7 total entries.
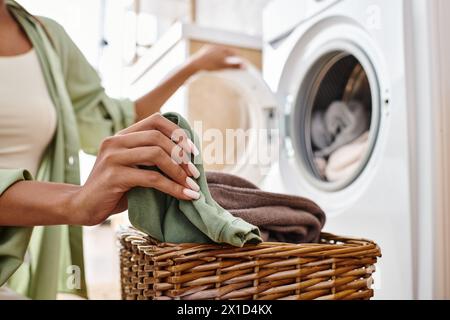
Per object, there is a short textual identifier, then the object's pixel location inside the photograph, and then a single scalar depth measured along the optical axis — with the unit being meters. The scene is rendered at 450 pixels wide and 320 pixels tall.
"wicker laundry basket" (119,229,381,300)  0.47
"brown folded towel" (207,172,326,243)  0.58
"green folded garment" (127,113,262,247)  0.46
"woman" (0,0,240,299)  0.46
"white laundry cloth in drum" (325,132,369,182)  0.92
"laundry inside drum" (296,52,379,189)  0.97
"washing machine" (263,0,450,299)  0.70
